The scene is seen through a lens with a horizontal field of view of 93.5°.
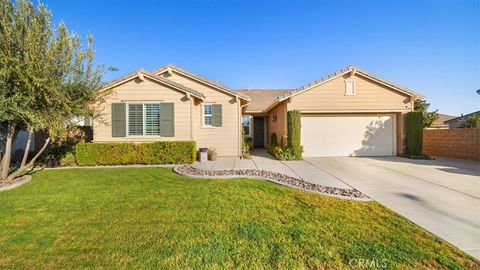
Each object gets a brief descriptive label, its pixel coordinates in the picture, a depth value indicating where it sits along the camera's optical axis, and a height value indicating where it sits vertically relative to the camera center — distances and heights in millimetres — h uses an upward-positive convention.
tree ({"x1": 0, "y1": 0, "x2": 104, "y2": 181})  6496 +2022
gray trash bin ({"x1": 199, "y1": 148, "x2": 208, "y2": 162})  10781 -875
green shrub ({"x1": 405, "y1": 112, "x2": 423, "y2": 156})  11492 +124
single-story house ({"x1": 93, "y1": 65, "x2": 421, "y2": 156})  12258 +1257
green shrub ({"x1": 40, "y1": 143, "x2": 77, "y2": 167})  9617 -865
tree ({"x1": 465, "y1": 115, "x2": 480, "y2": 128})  15145 +1029
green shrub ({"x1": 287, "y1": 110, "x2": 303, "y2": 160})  11445 +132
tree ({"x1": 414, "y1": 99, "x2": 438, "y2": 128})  21016 +1819
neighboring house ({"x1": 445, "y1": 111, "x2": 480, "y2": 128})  21141 +1503
